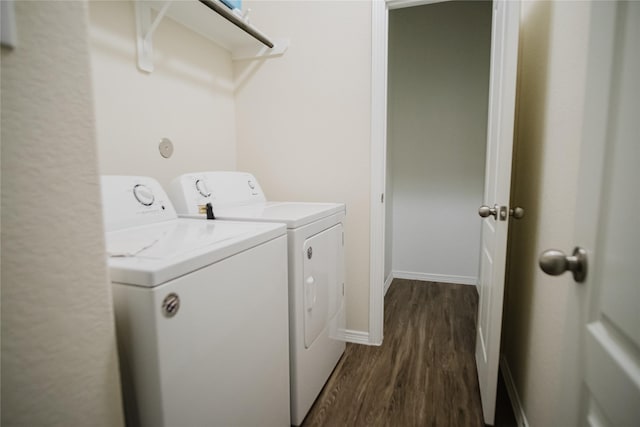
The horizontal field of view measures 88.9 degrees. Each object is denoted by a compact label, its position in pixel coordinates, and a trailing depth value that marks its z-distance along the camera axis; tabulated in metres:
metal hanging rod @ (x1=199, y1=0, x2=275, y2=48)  1.50
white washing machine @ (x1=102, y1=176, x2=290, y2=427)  0.70
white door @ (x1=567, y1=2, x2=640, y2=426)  0.43
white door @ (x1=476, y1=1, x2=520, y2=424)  1.23
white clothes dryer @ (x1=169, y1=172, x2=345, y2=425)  1.32
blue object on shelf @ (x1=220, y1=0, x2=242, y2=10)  1.61
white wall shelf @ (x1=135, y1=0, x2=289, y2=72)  1.50
